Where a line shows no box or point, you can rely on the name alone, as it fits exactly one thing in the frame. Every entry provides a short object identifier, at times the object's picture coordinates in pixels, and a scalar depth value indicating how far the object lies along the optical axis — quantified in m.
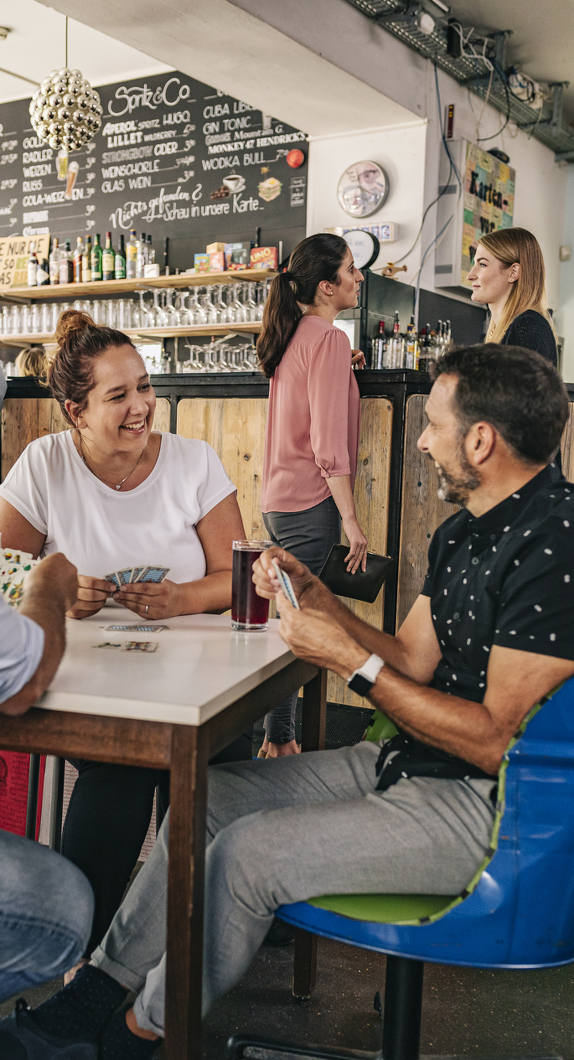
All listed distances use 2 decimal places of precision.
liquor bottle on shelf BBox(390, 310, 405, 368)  5.00
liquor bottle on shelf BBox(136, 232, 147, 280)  6.46
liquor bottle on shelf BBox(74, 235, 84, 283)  6.74
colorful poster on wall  5.64
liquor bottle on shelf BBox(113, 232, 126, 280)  6.57
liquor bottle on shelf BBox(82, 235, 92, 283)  6.66
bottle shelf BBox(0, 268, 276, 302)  5.97
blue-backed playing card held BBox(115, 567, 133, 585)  1.69
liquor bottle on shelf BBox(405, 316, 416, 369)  5.01
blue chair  1.17
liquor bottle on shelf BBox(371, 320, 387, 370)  5.04
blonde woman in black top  2.79
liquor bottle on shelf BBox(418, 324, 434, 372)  5.15
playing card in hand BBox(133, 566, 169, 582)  1.69
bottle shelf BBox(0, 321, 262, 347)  5.96
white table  1.10
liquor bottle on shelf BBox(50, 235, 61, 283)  6.83
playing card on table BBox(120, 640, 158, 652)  1.38
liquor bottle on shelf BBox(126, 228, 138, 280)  6.52
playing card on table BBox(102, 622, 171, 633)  1.56
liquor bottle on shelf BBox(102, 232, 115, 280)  6.55
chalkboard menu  6.01
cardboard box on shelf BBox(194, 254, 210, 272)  6.17
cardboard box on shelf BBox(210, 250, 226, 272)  6.10
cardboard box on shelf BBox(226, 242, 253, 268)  6.07
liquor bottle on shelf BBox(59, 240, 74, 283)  6.75
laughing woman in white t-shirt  1.92
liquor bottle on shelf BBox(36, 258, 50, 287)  6.84
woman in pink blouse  2.88
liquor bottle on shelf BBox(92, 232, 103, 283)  6.63
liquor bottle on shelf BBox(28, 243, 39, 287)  6.88
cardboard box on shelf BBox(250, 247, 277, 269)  5.89
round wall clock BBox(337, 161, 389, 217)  5.43
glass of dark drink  1.59
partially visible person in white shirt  1.13
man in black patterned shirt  1.23
